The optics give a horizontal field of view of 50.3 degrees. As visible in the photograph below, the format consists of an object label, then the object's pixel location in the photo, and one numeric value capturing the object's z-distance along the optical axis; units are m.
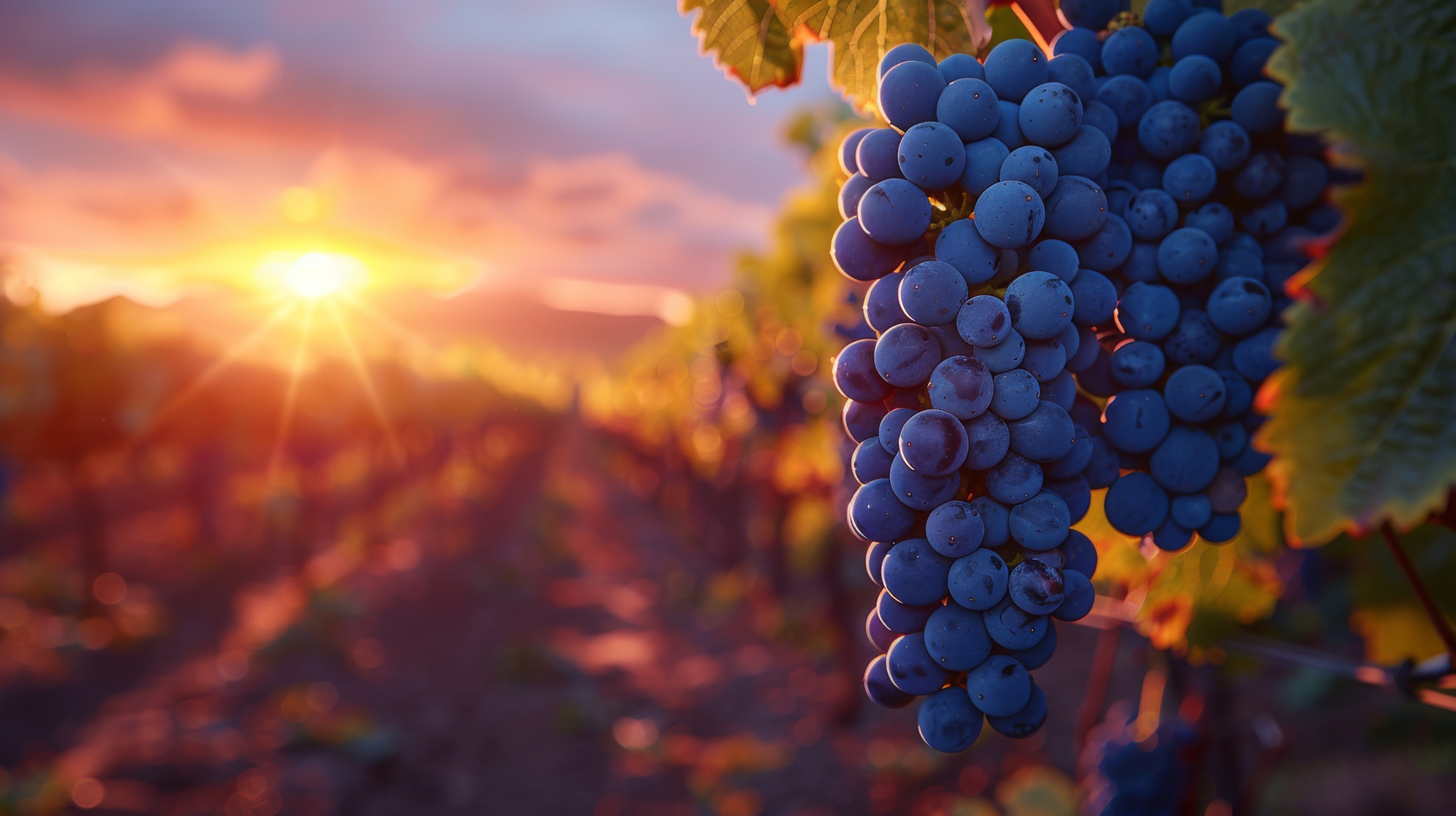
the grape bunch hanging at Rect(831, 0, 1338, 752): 0.36
